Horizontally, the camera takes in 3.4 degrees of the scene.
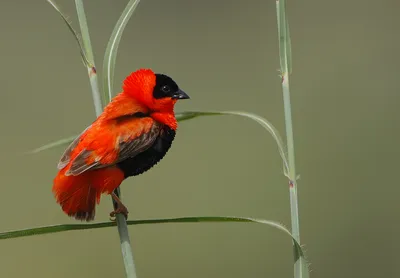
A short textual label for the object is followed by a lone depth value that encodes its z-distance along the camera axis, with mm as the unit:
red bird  4056
